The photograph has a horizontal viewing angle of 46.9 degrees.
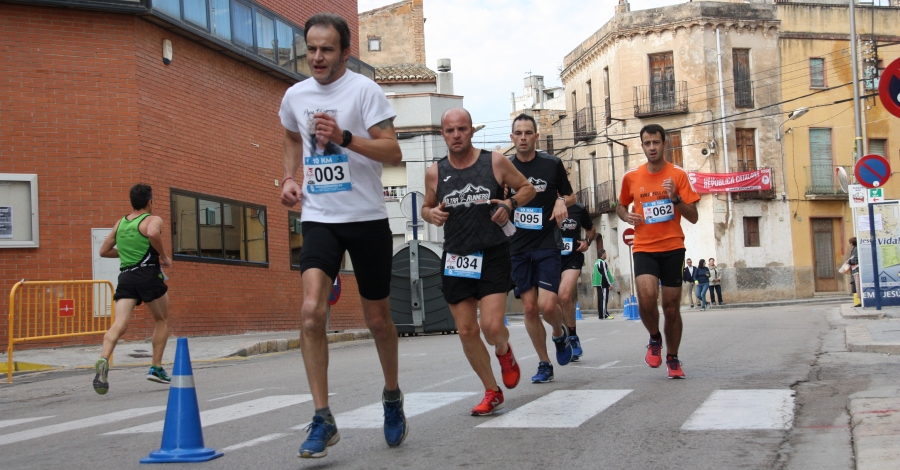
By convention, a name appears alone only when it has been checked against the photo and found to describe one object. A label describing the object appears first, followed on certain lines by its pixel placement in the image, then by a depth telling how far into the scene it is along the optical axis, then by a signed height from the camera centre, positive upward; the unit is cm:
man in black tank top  667 +25
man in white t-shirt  508 +44
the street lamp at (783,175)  4547 +360
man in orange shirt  862 +24
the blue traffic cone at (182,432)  521 -75
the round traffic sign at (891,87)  858 +137
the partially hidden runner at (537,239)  863 +24
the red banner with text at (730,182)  4441 +331
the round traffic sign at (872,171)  1873 +150
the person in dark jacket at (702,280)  3844 -72
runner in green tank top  998 +19
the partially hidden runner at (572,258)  972 +8
